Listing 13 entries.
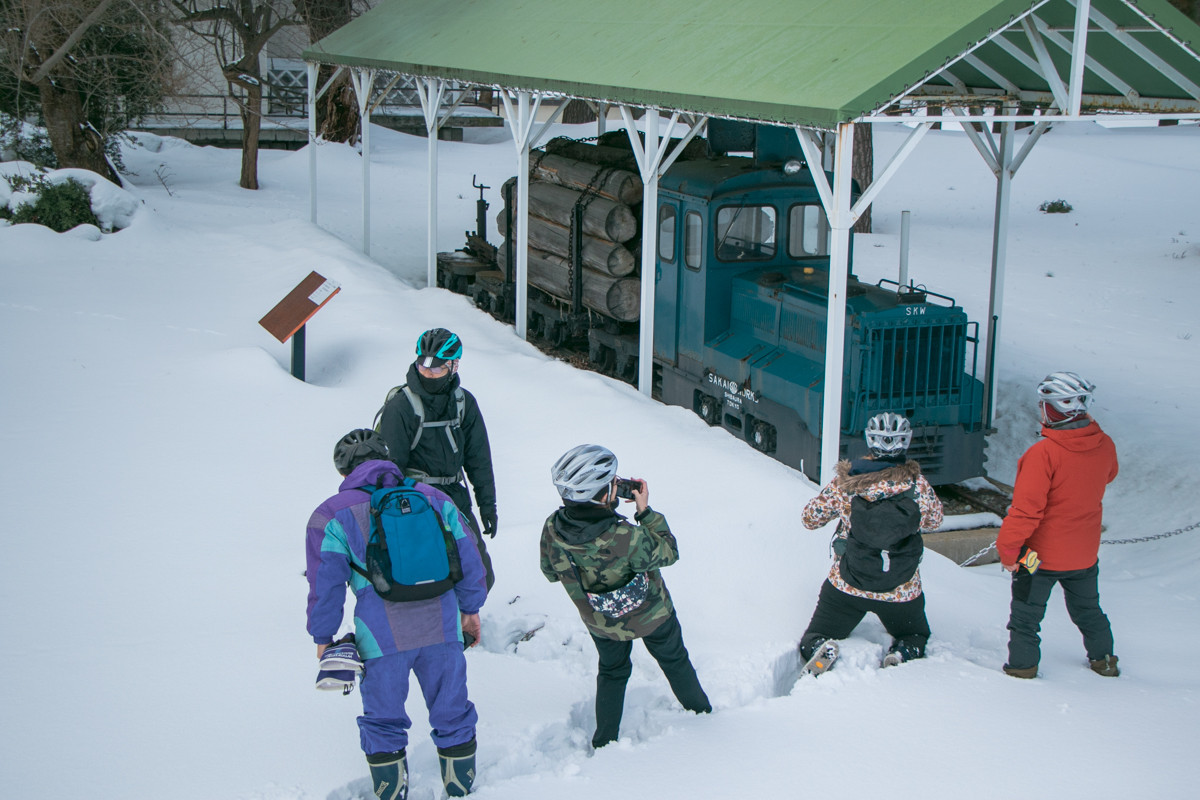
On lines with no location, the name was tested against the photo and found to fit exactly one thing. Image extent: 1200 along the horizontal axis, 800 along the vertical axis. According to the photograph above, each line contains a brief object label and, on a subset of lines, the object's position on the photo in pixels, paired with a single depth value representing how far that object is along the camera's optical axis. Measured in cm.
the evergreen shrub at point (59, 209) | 1673
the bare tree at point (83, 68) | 1862
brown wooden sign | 1104
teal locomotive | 979
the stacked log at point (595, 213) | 1260
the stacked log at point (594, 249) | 1270
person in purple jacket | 454
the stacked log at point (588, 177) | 1268
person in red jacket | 557
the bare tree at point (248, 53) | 2381
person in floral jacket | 554
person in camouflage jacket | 477
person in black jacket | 586
